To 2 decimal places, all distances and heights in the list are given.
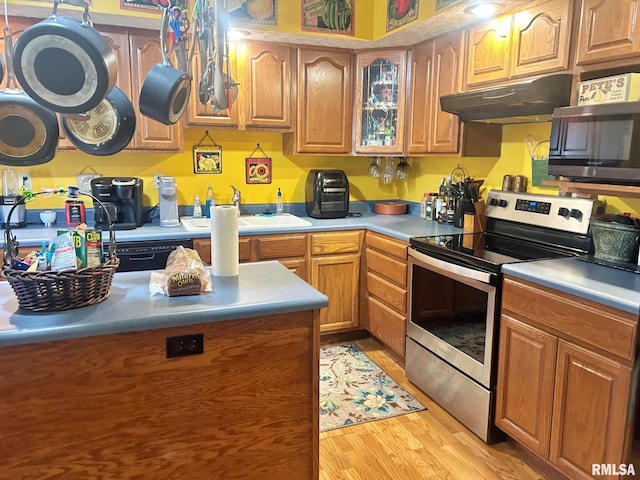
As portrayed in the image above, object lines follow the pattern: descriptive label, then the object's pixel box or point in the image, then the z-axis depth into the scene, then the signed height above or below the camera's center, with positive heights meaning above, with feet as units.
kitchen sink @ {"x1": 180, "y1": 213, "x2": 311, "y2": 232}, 10.53 -1.30
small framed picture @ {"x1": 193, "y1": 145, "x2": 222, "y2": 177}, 11.82 +0.18
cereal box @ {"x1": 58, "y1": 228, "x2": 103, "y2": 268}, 4.69 -0.79
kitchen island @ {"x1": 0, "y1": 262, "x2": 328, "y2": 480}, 4.46 -2.18
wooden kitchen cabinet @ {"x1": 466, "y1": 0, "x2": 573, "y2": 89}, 7.54 +2.11
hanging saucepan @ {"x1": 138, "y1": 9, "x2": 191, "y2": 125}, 5.06 +0.81
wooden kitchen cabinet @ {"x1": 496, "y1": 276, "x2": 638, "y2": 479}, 5.68 -2.71
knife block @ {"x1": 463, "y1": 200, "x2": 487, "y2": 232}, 9.97 -1.06
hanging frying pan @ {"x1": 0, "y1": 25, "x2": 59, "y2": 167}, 4.76 +0.36
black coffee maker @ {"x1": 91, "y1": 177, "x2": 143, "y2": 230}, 9.92 -0.69
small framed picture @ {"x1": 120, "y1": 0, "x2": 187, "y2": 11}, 8.99 +3.00
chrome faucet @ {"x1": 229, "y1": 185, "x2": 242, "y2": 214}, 12.03 -0.76
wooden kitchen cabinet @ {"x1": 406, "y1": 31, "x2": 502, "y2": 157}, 10.02 +1.25
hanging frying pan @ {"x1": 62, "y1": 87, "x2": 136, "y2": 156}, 5.22 +0.43
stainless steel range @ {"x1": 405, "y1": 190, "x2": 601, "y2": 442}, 7.64 -2.08
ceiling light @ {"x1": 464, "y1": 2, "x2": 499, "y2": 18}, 8.22 +2.74
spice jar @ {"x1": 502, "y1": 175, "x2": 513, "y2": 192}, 9.78 -0.31
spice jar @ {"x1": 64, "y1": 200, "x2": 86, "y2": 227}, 10.28 -0.98
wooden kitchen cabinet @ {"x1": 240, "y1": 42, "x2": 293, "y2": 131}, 11.00 +1.87
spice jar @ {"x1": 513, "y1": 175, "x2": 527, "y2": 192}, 9.59 -0.30
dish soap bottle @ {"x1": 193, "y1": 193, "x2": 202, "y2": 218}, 11.68 -1.00
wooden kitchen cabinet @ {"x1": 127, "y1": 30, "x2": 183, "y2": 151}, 10.00 +1.65
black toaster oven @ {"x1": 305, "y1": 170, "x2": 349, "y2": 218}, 12.02 -0.67
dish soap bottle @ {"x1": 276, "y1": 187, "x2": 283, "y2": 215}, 12.44 -0.96
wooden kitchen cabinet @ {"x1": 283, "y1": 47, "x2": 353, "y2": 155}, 11.49 +1.54
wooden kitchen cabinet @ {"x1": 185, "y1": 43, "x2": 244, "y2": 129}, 10.66 +1.17
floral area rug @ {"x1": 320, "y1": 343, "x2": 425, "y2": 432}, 8.57 -4.33
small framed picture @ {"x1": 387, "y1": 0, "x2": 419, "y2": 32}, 9.74 +3.20
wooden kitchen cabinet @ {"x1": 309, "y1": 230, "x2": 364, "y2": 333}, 11.11 -2.48
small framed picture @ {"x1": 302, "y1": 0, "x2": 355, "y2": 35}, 10.52 +3.31
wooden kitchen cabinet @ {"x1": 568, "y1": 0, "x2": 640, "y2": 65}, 6.51 +1.91
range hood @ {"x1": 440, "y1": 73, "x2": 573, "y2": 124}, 7.58 +1.12
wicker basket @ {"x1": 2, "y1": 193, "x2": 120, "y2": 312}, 4.44 -1.12
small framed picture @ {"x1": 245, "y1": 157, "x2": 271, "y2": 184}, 12.33 -0.07
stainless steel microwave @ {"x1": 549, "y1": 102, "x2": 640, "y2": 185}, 6.35 +0.35
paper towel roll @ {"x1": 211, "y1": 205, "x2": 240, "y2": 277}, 5.77 -0.89
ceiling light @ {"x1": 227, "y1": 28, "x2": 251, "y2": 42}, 10.13 +2.83
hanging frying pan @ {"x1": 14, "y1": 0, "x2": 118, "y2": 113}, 4.18 +0.89
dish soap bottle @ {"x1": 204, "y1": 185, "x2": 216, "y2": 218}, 11.93 -0.85
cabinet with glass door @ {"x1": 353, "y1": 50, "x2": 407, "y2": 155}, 11.57 +1.57
